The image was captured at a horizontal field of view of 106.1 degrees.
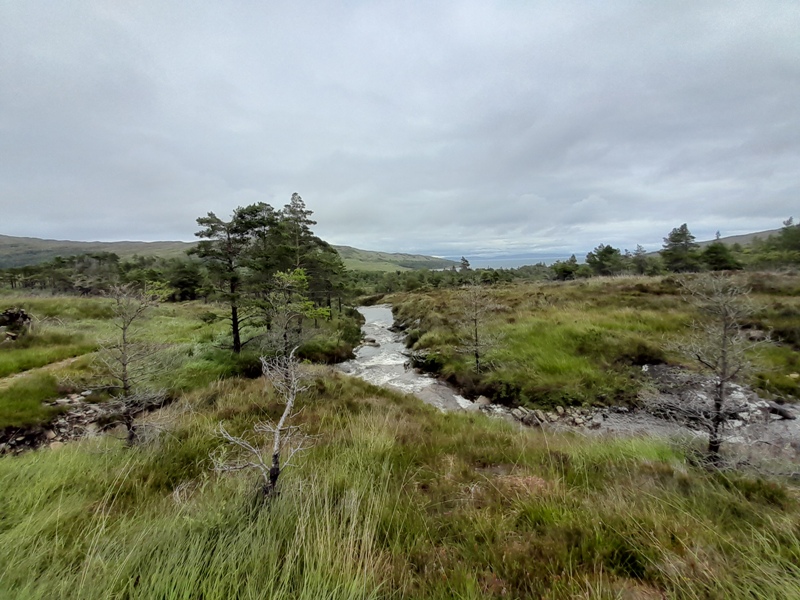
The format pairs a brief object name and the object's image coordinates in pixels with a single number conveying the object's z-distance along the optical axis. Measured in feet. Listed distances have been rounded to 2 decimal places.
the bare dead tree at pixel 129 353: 15.08
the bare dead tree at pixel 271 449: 8.76
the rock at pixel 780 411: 27.63
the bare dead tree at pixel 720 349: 14.71
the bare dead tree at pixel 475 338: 42.47
